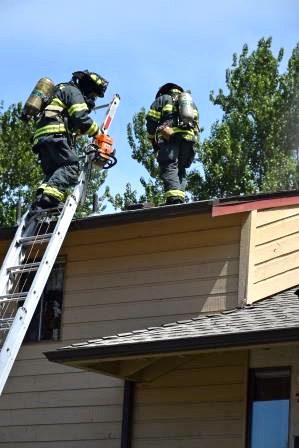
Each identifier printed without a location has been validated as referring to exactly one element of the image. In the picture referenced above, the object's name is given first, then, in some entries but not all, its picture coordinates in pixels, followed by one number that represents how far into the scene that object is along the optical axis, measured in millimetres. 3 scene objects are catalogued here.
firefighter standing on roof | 13539
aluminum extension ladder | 10367
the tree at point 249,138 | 26812
